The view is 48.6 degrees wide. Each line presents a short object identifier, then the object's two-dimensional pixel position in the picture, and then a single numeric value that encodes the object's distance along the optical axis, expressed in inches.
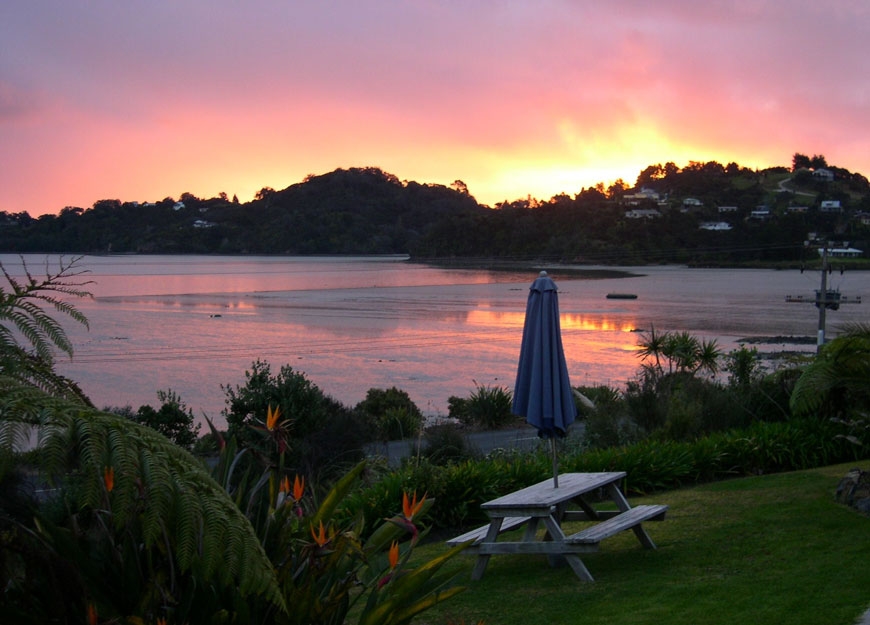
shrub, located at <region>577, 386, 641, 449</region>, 514.6
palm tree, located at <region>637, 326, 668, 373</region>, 764.0
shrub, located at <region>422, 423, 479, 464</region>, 497.5
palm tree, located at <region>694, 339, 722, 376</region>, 786.8
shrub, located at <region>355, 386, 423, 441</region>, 832.3
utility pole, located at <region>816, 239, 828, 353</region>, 1386.6
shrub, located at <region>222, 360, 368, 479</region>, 549.8
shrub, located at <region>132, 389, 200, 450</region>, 764.0
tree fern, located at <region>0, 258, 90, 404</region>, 156.4
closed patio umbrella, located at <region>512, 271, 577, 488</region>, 285.1
